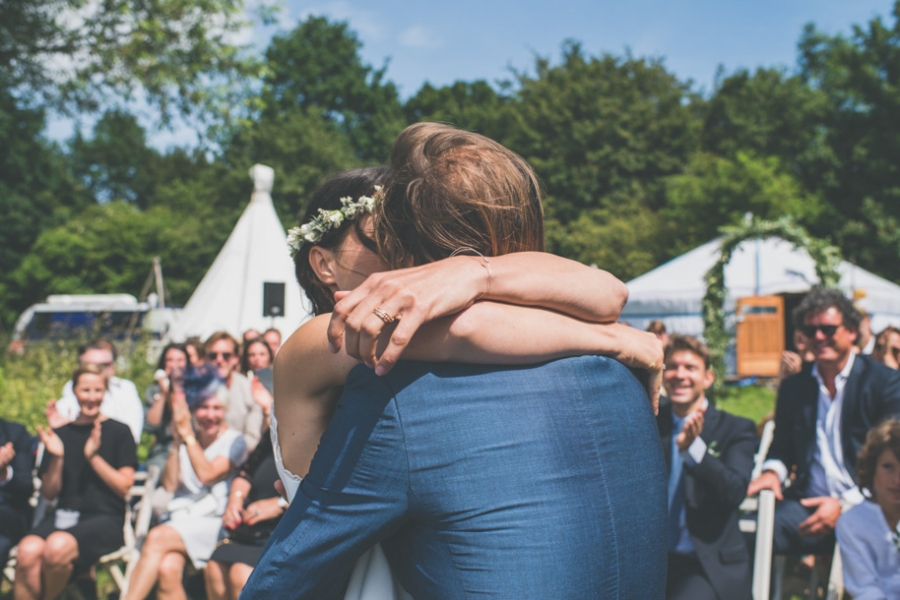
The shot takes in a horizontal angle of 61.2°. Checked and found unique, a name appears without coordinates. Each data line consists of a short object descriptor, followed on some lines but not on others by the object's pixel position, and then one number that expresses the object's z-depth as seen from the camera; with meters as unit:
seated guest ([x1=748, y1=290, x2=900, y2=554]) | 4.68
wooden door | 18.50
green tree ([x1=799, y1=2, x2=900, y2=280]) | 27.50
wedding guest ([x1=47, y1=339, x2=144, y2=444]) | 6.64
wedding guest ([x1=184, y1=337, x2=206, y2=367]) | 7.66
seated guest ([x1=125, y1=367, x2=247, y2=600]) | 4.60
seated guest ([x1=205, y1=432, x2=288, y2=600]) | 4.30
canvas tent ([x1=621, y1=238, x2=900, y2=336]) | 16.98
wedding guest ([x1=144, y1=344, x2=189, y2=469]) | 6.29
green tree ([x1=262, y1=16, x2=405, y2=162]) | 39.00
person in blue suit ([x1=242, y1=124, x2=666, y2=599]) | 1.28
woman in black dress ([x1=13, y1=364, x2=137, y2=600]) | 4.71
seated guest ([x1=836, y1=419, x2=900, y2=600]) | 3.70
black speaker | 9.83
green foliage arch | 10.89
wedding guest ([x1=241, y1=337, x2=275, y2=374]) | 7.30
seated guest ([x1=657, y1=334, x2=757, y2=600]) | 3.82
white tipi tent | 13.08
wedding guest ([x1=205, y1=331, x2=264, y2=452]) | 5.52
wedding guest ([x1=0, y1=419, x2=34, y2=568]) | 4.96
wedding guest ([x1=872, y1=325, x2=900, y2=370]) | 7.15
